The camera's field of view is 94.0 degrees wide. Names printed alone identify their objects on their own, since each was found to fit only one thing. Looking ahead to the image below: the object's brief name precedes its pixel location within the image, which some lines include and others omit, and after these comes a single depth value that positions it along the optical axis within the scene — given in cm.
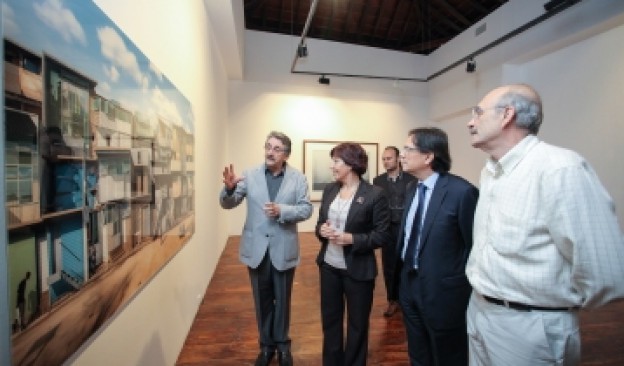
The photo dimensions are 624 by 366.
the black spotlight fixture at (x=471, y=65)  576
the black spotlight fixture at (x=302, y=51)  545
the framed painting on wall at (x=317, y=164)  687
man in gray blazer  207
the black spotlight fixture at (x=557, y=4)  389
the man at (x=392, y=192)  308
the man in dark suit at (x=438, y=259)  150
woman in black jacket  183
